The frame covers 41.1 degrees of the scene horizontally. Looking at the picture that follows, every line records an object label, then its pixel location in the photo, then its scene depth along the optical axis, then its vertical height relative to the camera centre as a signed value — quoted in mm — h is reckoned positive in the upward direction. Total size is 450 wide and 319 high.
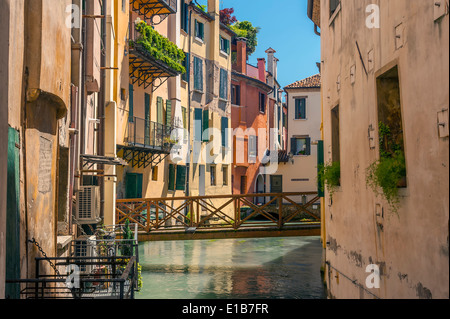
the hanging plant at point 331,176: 11438 +328
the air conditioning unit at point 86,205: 12297 -212
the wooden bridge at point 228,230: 18375 -1114
